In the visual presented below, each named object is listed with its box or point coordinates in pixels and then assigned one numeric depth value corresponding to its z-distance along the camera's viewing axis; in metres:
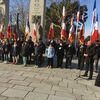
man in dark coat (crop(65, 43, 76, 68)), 6.96
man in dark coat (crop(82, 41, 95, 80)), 5.35
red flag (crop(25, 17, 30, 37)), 7.48
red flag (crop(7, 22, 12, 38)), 7.53
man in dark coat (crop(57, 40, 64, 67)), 6.99
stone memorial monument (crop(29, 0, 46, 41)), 8.87
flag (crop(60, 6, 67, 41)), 7.03
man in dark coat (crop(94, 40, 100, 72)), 6.36
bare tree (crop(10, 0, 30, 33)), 18.61
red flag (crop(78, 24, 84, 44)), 6.70
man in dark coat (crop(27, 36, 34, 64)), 6.89
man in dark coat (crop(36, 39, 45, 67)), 6.78
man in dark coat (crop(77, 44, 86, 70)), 6.78
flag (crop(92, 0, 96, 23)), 6.41
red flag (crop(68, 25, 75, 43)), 6.98
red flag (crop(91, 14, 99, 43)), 5.62
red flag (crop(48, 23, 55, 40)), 7.19
